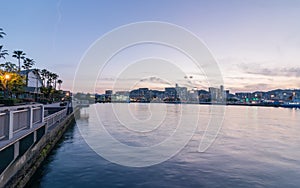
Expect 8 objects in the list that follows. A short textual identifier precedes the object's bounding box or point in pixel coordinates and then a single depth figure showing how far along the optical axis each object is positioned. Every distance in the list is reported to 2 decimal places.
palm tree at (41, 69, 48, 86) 69.79
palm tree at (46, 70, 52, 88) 72.39
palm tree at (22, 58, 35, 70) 53.26
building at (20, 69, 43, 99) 45.43
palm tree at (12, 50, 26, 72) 48.27
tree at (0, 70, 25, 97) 29.29
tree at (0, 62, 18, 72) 36.95
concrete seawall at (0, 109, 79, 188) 6.19
